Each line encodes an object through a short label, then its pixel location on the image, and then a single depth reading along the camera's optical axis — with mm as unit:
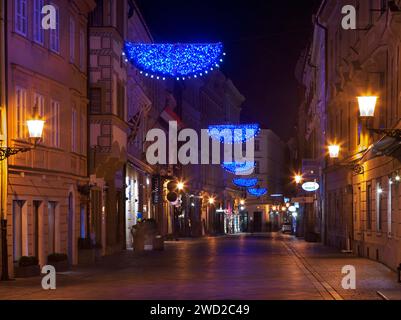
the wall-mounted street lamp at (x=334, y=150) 37375
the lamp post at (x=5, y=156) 22984
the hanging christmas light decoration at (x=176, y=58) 32219
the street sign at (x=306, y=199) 58319
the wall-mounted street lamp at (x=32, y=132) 22953
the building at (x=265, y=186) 136000
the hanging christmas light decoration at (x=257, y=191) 123438
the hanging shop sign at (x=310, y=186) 53231
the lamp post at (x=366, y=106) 21278
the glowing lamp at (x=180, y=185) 67438
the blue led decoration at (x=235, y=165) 91438
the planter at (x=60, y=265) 28000
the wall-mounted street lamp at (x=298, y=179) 67000
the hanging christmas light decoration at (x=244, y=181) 111138
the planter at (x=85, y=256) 32562
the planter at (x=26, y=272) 24953
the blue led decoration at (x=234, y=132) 65250
